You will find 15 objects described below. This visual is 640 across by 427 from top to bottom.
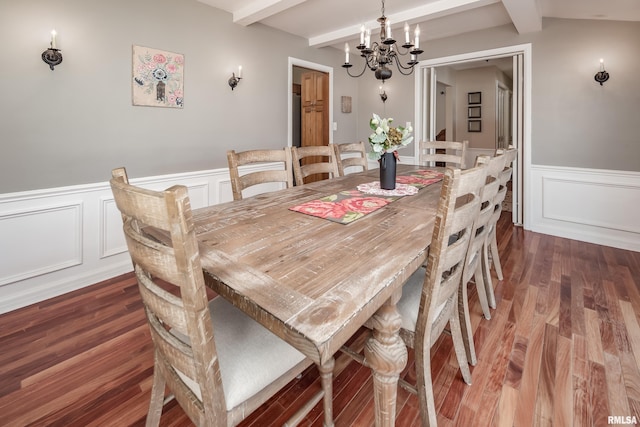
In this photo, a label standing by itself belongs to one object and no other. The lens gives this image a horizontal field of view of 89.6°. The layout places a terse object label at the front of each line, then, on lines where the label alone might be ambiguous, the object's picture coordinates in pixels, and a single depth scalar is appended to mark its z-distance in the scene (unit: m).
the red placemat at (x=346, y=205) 1.48
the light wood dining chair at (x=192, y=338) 0.66
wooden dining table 0.72
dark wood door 4.68
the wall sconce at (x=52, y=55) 2.14
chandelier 2.22
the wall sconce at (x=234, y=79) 3.28
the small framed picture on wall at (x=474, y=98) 6.51
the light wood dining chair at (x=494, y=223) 1.91
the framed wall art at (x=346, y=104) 4.82
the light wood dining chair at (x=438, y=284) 1.00
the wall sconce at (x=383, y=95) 4.75
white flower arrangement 1.91
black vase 1.98
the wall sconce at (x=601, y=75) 3.12
